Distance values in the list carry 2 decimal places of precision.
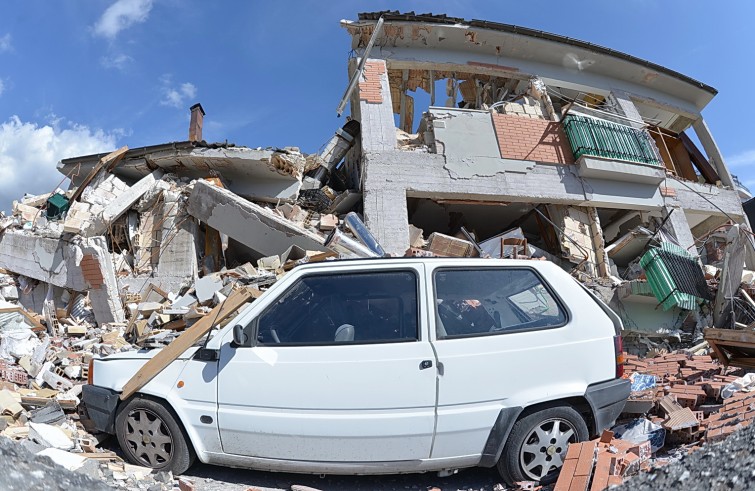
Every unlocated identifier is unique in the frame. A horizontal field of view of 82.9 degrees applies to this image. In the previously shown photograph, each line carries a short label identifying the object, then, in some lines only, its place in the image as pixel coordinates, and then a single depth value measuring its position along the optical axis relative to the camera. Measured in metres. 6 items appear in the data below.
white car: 2.95
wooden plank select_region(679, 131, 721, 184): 14.53
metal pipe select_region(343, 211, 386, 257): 7.99
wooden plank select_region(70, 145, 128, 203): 10.07
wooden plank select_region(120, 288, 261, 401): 3.26
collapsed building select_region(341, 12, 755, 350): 9.93
